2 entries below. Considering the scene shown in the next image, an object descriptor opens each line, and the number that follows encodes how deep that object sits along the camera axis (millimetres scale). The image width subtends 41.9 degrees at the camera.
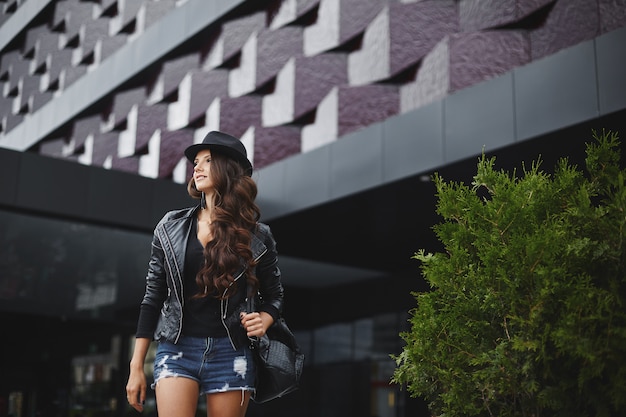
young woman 3369
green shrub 3518
